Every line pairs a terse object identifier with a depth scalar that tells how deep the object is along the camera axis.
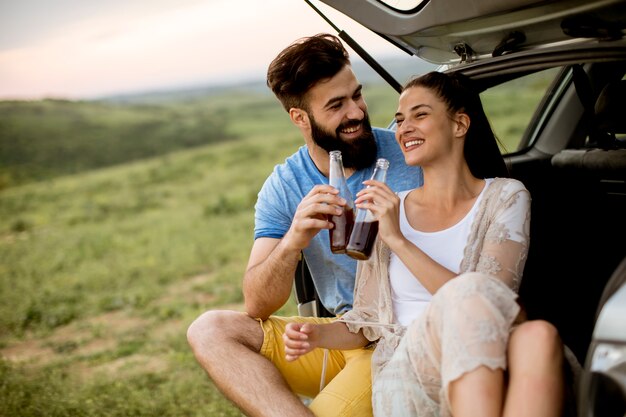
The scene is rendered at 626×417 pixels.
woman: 1.92
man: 2.58
